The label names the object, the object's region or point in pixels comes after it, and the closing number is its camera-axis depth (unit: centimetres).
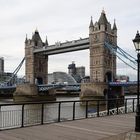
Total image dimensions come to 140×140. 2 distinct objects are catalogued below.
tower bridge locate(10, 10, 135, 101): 5891
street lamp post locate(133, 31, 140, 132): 784
